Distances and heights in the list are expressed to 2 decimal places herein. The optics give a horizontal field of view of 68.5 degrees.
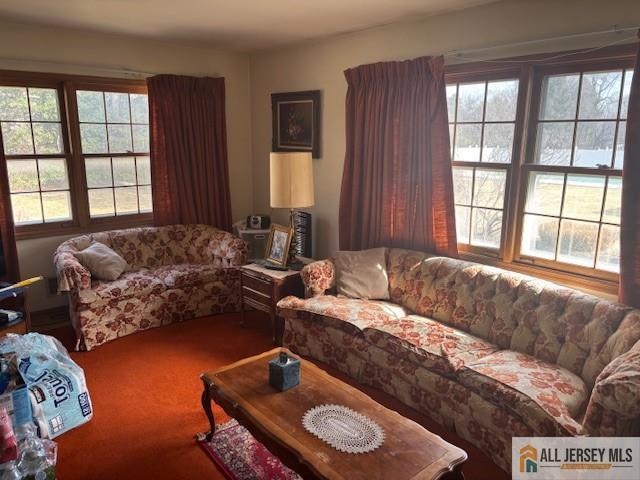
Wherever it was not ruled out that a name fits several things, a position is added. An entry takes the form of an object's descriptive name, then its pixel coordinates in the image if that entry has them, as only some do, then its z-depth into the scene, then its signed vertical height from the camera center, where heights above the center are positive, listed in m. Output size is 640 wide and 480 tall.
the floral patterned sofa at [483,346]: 2.09 -1.07
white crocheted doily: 1.82 -1.09
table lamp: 3.56 -0.18
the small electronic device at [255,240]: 4.75 -0.86
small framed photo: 3.82 -0.74
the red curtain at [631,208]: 2.45 -0.26
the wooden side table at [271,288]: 3.61 -1.03
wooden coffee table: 1.71 -1.10
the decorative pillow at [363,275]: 3.51 -0.89
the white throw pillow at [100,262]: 3.77 -0.87
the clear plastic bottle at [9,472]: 1.93 -1.30
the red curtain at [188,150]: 4.45 +0.04
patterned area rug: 2.25 -1.50
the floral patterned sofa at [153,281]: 3.53 -1.03
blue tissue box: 2.18 -1.01
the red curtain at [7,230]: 3.69 -0.61
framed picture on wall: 4.36 +0.32
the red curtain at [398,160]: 3.36 -0.03
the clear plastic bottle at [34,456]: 2.02 -1.34
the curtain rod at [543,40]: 2.53 +0.69
